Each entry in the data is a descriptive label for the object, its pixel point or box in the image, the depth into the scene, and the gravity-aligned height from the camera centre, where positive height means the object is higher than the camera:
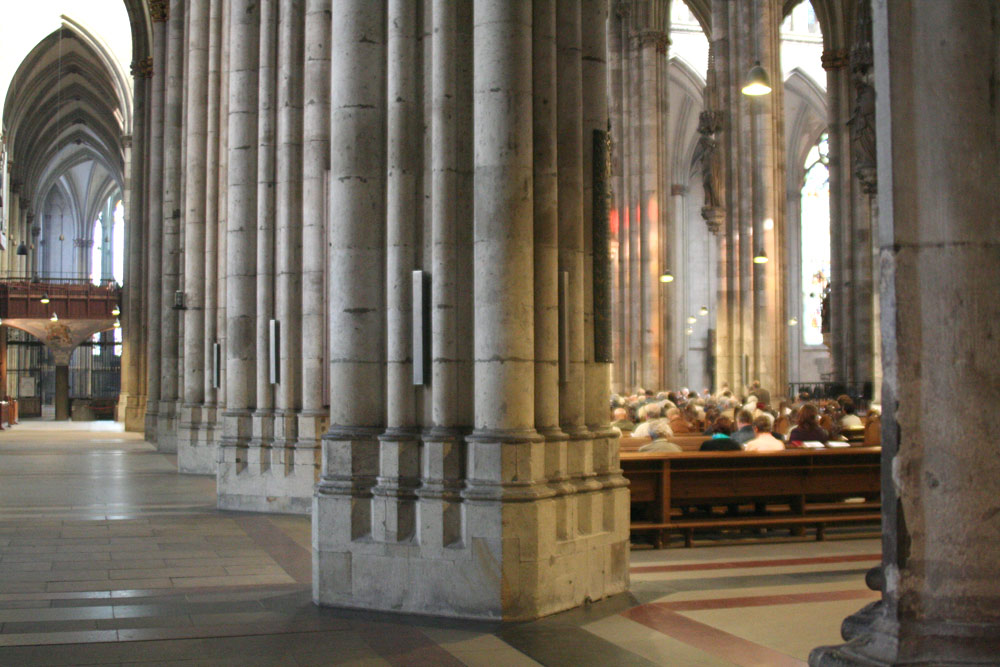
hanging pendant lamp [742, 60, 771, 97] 19.34 +4.64
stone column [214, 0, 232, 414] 17.80 +2.27
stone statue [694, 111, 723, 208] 29.25 +5.16
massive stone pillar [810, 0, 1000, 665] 4.31 +0.08
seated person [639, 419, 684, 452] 11.46 -0.82
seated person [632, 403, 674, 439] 13.12 -0.74
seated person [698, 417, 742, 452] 11.48 -0.83
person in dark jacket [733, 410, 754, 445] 12.56 -0.75
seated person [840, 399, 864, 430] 15.11 -0.80
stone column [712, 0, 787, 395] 28.41 +3.44
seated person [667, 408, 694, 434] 15.55 -0.81
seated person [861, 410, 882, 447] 13.71 -0.88
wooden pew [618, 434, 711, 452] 13.01 -0.94
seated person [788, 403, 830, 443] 12.92 -0.78
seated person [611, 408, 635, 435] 16.84 -0.93
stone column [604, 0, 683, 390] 33.62 +4.83
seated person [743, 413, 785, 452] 11.62 -0.85
